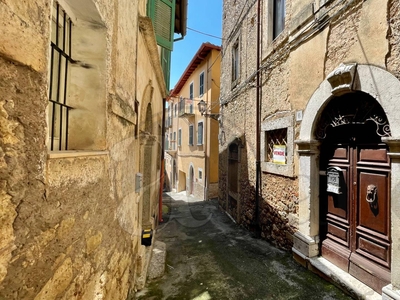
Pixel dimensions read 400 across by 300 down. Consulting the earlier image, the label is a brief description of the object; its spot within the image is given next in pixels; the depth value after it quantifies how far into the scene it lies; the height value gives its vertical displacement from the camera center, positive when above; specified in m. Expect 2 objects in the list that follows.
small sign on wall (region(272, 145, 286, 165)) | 4.71 -0.02
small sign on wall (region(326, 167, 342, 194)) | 3.50 -0.43
